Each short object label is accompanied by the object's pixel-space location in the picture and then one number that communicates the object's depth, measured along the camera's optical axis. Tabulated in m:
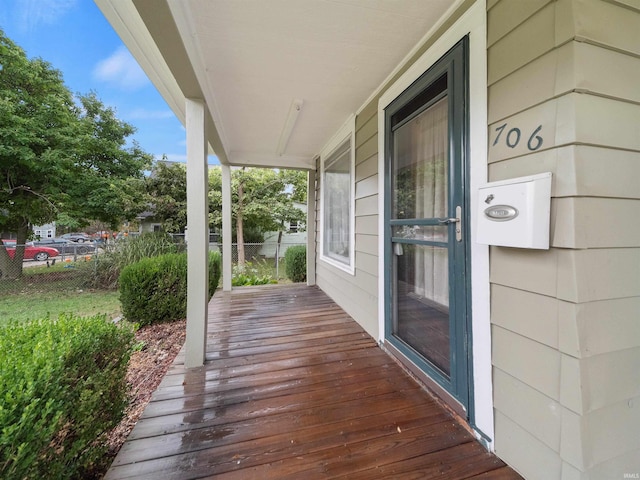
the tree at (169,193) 9.01
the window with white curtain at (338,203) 3.22
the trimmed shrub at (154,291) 3.25
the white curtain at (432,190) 1.66
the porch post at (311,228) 4.95
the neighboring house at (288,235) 10.48
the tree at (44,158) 6.01
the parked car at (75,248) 6.05
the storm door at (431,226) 1.47
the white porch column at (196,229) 2.07
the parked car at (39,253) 8.18
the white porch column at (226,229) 4.46
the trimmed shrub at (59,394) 0.83
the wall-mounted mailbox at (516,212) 1.02
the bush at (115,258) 5.73
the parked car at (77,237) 11.02
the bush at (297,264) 5.88
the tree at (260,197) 9.44
